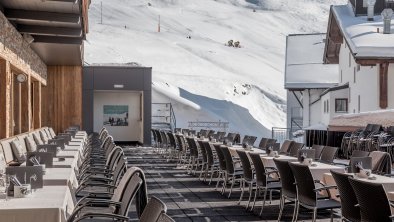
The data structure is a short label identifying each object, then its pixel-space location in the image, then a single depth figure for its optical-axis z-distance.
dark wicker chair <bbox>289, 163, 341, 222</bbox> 10.52
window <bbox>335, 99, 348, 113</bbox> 44.10
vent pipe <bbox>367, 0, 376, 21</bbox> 41.00
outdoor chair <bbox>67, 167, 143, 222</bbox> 7.78
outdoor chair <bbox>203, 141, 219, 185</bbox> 18.70
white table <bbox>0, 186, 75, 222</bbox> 7.27
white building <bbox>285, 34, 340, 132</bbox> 53.29
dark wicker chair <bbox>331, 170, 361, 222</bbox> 8.83
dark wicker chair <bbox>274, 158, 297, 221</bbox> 11.45
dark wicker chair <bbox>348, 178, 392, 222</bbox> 7.89
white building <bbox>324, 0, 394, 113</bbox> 34.56
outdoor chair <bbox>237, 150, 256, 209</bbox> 14.33
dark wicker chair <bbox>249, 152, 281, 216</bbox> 13.26
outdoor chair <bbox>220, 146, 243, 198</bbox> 15.92
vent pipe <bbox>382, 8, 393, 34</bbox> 37.68
